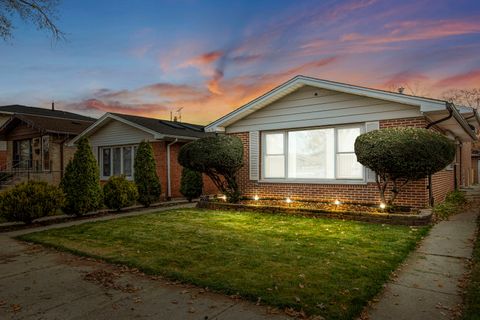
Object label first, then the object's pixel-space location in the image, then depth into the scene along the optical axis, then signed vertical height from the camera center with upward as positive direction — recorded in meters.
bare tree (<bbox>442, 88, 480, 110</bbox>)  36.69 +7.57
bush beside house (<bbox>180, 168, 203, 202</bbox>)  13.37 -0.97
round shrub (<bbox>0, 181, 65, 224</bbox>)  7.91 -1.02
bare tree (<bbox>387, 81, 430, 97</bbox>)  30.74 +7.22
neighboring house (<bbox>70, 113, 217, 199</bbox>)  14.57 +1.00
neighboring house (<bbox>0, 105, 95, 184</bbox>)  17.73 +1.06
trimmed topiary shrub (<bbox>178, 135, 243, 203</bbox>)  10.12 +0.11
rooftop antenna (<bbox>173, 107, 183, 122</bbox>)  31.19 +4.93
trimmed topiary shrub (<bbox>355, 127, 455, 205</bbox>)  7.13 +0.18
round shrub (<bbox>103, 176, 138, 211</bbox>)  10.52 -1.06
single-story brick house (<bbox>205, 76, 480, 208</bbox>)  8.62 +1.00
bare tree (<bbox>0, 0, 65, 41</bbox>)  7.27 +3.67
